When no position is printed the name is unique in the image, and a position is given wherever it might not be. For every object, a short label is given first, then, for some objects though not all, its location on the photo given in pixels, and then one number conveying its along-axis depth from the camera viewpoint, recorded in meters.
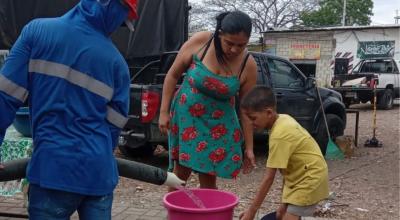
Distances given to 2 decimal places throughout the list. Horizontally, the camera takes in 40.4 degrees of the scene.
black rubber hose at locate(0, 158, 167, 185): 2.96
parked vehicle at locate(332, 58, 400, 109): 18.61
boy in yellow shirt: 3.18
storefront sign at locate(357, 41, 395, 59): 28.40
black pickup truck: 7.35
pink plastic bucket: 2.82
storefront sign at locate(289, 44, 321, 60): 29.91
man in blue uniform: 2.26
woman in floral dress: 3.62
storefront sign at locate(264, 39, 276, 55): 30.72
